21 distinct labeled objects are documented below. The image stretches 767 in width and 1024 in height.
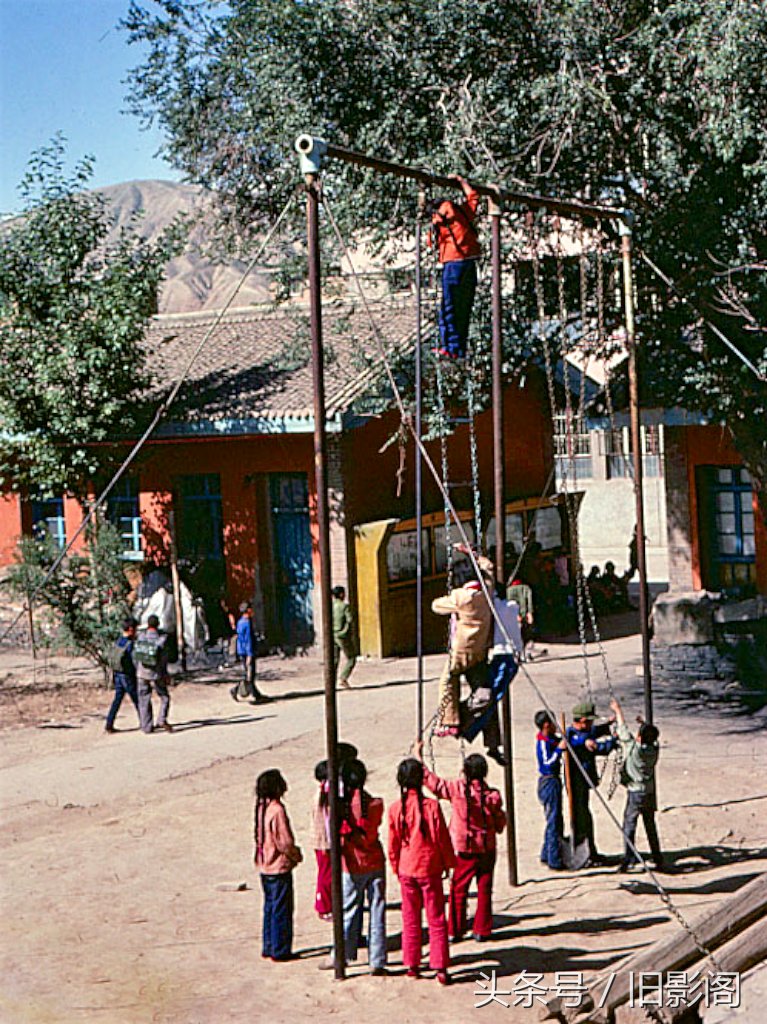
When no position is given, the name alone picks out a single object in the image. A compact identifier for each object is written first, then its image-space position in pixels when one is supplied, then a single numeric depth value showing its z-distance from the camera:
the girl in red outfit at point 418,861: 8.23
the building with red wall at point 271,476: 19.94
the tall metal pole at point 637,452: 11.26
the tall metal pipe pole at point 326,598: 8.17
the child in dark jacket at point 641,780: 10.41
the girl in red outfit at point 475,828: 8.84
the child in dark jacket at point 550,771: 10.34
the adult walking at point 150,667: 15.35
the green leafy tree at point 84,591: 17.83
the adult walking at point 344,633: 17.33
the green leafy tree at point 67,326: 19.27
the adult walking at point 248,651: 17.14
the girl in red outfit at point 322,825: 8.66
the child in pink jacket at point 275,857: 8.55
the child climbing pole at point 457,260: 9.64
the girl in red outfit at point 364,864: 8.38
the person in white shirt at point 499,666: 9.96
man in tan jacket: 9.84
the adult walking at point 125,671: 15.54
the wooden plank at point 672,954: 7.44
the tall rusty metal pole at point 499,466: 10.03
